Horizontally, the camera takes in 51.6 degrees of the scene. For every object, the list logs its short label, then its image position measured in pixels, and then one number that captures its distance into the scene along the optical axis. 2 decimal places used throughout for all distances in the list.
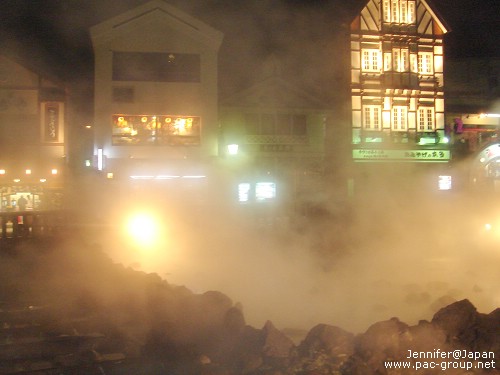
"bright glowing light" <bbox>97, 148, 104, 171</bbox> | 14.94
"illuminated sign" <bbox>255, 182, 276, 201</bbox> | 16.30
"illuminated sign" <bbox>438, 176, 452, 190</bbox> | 17.28
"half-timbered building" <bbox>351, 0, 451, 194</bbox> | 17.11
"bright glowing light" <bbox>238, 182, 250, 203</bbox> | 15.98
